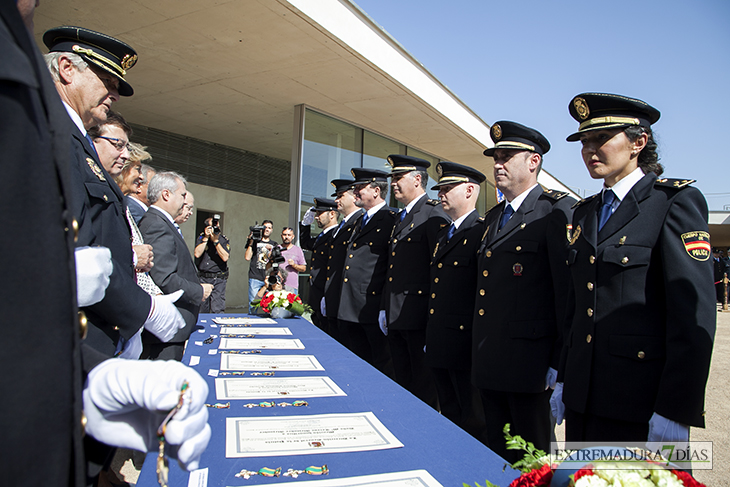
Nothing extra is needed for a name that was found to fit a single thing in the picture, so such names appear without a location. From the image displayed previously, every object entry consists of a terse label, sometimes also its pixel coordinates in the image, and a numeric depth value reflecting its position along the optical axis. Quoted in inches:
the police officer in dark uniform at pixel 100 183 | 56.2
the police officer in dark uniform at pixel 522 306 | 89.7
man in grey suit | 110.3
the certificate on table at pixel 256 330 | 125.7
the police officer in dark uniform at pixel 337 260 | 194.5
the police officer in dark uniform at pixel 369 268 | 171.8
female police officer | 61.3
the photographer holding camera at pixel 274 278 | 185.2
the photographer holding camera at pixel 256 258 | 255.8
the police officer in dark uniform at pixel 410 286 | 143.5
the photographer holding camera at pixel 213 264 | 264.2
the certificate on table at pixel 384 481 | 41.8
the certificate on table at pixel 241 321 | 146.6
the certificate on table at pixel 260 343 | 105.6
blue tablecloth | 44.1
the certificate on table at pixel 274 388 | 68.6
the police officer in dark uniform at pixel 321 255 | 223.8
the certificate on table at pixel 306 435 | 49.2
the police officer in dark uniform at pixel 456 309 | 116.7
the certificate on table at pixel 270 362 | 86.1
